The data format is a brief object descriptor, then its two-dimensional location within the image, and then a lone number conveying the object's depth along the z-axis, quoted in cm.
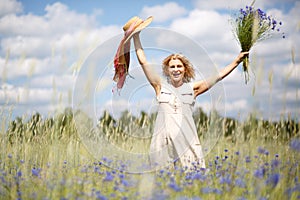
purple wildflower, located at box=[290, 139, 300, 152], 256
